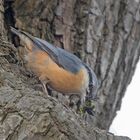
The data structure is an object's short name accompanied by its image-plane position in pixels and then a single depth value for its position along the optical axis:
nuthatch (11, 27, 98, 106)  5.18
